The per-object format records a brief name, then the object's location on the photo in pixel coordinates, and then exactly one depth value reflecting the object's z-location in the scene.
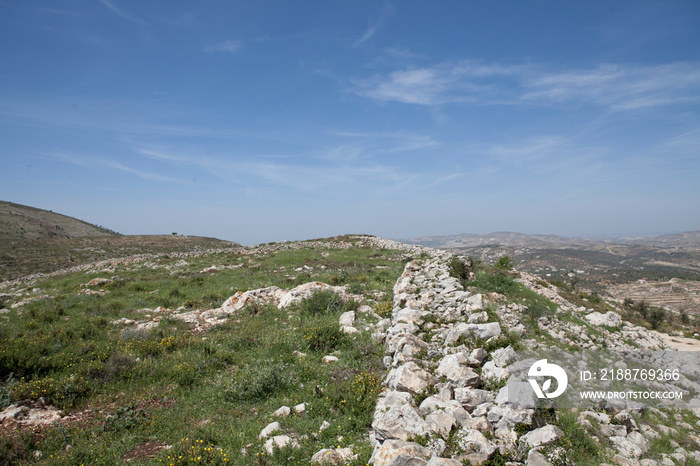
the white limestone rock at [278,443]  4.71
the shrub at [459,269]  12.90
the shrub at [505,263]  22.44
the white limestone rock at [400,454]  3.65
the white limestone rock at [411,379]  5.32
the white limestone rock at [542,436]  3.64
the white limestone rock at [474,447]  3.66
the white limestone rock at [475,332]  6.54
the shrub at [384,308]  10.80
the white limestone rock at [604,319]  13.26
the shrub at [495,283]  12.06
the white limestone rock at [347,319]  10.11
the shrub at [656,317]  17.35
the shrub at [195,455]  4.52
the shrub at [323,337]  8.68
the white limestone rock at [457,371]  5.04
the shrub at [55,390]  6.25
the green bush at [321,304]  11.54
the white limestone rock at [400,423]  4.21
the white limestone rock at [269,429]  5.13
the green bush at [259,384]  6.47
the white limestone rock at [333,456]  4.29
